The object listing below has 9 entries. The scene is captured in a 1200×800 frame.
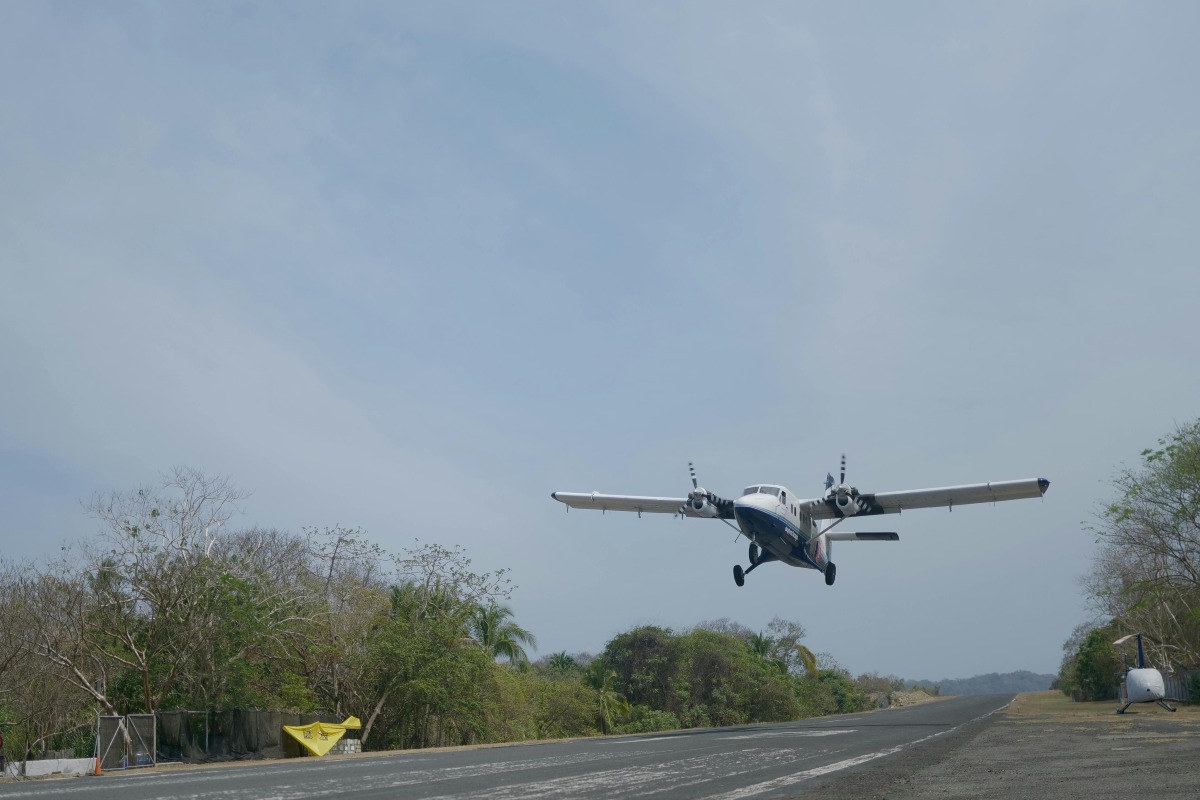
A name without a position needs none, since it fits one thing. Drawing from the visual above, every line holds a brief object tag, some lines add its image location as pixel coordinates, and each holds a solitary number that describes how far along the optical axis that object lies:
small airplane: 31.60
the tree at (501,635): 54.47
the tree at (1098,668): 71.00
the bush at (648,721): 52.16
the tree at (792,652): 81.81
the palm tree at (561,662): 79.81
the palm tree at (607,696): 51.47
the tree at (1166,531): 41.78
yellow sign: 27.28
